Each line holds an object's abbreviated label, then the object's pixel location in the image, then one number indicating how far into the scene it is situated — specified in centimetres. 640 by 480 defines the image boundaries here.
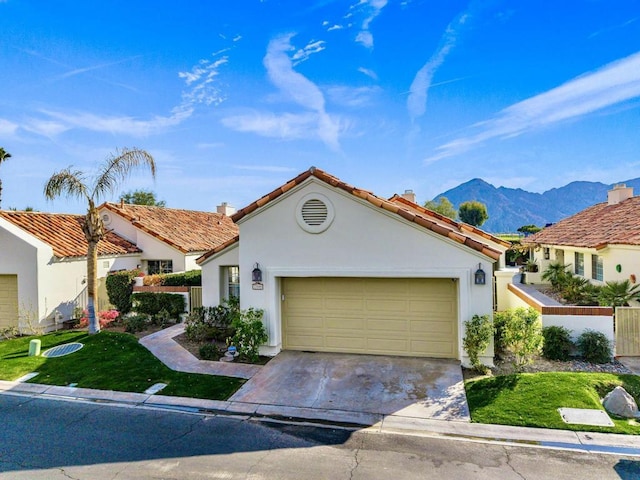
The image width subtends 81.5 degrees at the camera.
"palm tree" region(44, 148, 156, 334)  1377
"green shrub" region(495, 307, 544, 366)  966
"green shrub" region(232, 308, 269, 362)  1102
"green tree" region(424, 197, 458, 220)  6607
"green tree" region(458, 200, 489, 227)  6956
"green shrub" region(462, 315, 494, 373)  968
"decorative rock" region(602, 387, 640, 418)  740
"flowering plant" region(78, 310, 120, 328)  1605
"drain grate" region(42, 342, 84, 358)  1213
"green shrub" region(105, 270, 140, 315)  1759
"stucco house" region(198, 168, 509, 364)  1038
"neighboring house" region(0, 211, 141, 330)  1549
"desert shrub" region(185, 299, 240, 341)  1326
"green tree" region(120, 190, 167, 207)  5948
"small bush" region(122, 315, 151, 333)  1489
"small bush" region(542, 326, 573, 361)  1048
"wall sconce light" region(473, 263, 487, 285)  999
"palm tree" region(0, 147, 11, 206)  2248
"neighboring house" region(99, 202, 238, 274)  2086
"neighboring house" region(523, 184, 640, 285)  1562
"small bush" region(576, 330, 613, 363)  1022
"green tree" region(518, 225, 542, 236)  5185
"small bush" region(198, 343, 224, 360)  1139
